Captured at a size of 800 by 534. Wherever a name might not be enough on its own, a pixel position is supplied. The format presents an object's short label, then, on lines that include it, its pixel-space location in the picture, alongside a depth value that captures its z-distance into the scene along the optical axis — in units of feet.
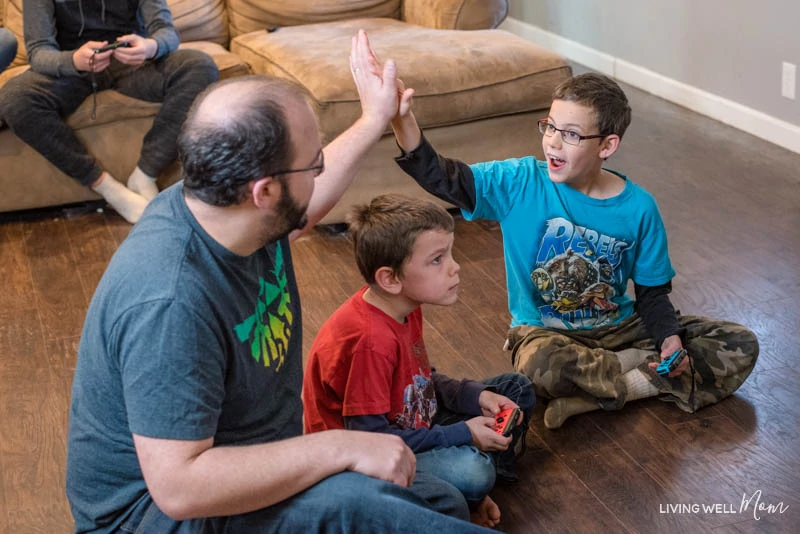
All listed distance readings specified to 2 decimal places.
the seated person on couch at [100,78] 10.54
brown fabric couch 10.24
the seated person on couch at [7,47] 9.83
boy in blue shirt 6.81
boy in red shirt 5.74
